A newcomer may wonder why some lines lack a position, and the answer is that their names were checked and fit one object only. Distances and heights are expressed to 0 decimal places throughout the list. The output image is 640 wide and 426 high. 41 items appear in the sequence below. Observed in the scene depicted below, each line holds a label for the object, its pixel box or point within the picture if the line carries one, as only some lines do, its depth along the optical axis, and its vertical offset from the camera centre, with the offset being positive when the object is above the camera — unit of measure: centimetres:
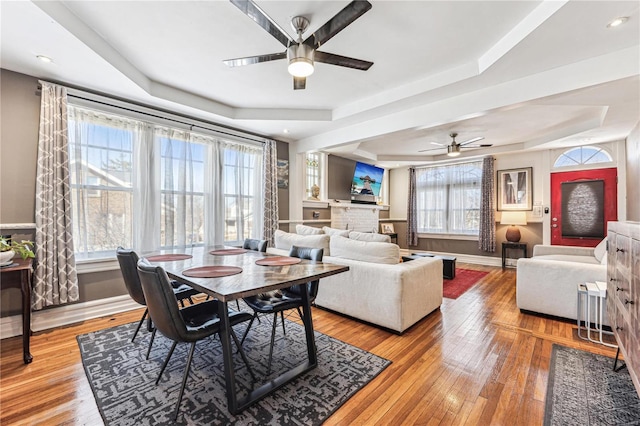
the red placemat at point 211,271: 182 -42
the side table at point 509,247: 571 -75
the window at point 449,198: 650 +35
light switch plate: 563 +3
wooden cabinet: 141 -47
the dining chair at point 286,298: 208 -73
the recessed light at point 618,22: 193 +138
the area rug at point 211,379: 159 -119
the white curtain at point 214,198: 411 +21
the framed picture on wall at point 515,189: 579 +50
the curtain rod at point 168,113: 299 +126
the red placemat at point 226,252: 274 -42
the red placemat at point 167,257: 247 -43
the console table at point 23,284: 213 -59
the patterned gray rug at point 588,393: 156 -118
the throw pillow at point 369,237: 307 -29
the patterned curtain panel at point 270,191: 477 +37
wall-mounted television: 650 +81
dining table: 157 -43
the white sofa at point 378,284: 262 -75
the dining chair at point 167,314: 149 -59
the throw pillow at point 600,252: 323 -48
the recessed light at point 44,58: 241 +137
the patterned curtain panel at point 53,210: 268 +1
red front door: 488 +14
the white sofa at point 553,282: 277 -76
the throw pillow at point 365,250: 283 -42
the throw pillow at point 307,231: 385 -27
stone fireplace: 600 -10
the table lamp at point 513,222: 562 -20
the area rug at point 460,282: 404 -120
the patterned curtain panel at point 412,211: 738 +3
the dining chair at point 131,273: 211 -49
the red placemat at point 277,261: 218 -41
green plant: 229 -31
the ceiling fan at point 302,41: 169 +125
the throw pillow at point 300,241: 322 -37
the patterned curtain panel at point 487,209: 607 +7
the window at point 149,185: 306 +35
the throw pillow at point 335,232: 349 -28
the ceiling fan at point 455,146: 496 +123
